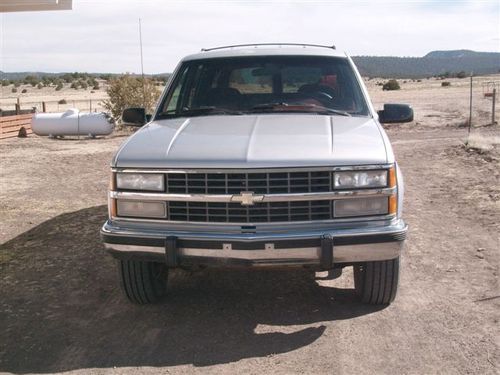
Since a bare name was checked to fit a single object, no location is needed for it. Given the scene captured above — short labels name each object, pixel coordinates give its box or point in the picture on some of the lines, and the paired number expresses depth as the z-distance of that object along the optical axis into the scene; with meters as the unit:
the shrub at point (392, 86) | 55.90
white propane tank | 18.09
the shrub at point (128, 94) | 20.27
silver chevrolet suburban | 3.88
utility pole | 20.05
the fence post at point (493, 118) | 17.98
